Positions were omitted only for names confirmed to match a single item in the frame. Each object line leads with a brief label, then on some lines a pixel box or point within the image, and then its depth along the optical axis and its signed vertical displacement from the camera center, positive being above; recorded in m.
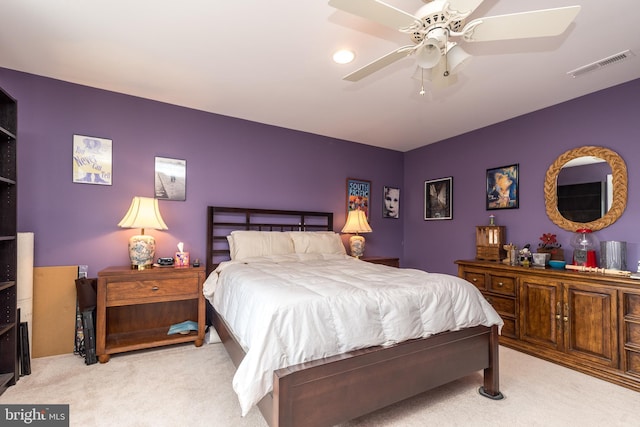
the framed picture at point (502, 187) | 3.61 +0.38
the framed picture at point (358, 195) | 4.55 +0.35
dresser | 2.35 -0.88
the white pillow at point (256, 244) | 3.29 -0.32
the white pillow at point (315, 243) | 3.58 -0.32
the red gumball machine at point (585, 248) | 2.78 -0.28
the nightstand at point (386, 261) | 4.04 -0.61
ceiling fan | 1.41 +0.99
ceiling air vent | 2.30 +1.26
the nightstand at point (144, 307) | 2.64 -0.95
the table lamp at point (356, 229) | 4.14 -0.17
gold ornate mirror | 2.74 +0.30
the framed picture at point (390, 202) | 4.93 +0.25
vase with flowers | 3.09 -0.30
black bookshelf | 2.21 -0.21
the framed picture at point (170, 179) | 3.28 +0.41
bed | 1.44 -0.89
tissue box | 3.12 -0.46
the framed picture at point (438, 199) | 4.41 +0.29
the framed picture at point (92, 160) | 2.91 +0.55
